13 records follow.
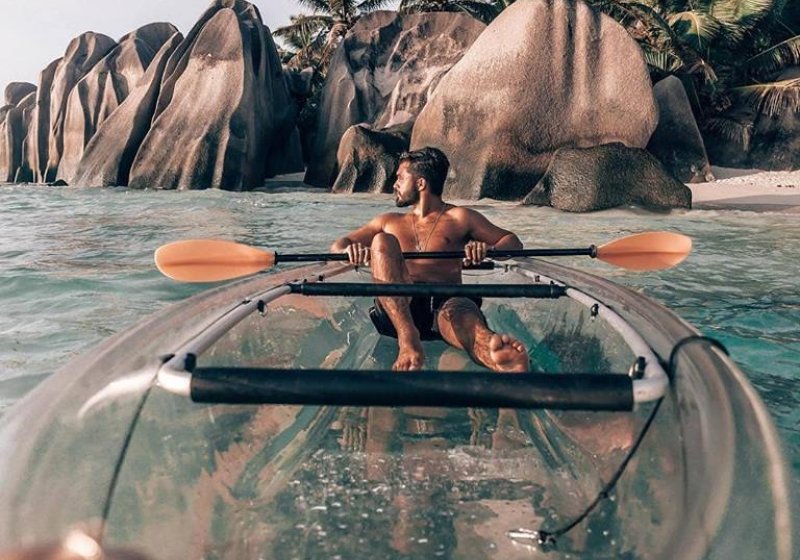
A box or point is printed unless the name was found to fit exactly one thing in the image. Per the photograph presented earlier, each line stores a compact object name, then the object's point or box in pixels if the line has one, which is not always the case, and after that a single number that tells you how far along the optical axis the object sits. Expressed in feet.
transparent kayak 4.90
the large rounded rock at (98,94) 76.33
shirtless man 9.47
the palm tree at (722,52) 58.90
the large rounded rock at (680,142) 49.88
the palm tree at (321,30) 85.66
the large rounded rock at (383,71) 65.31
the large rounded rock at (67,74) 81.87
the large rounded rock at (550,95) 41.50
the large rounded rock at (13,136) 94.22
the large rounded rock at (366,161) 52.85
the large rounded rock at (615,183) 35.55
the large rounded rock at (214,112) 57.41
